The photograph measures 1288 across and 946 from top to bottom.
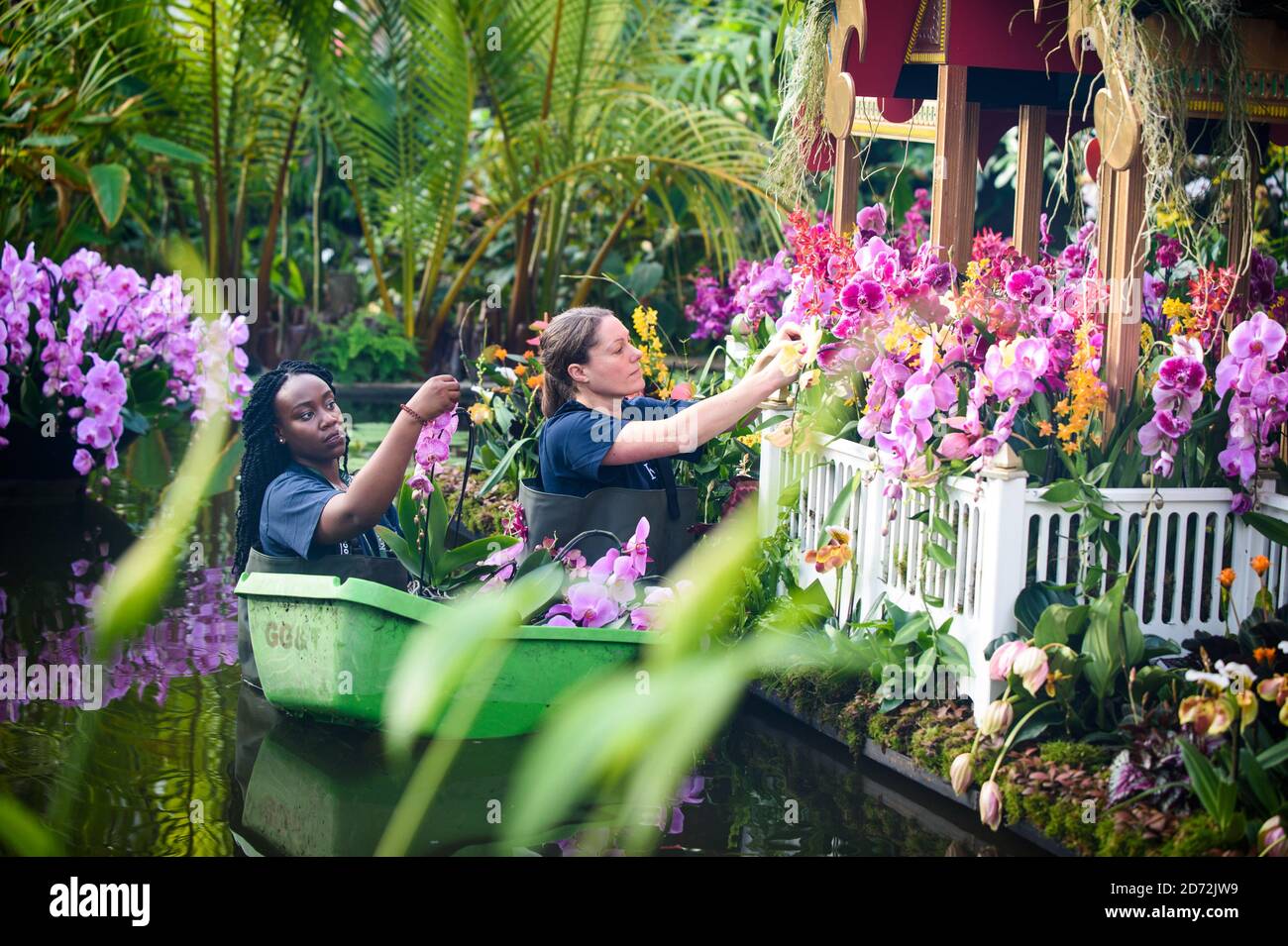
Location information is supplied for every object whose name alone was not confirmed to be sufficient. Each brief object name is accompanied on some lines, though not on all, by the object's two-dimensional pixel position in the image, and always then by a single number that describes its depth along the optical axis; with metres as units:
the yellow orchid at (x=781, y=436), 4.43
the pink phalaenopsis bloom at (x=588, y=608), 3.87
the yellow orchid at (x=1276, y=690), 3.03
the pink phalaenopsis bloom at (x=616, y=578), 3.90
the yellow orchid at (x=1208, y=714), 2.99
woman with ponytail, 4.05
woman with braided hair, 3.83
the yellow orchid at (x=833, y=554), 3.95
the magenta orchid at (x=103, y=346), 6.45
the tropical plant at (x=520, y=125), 8.95
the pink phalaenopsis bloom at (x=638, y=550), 3.90
